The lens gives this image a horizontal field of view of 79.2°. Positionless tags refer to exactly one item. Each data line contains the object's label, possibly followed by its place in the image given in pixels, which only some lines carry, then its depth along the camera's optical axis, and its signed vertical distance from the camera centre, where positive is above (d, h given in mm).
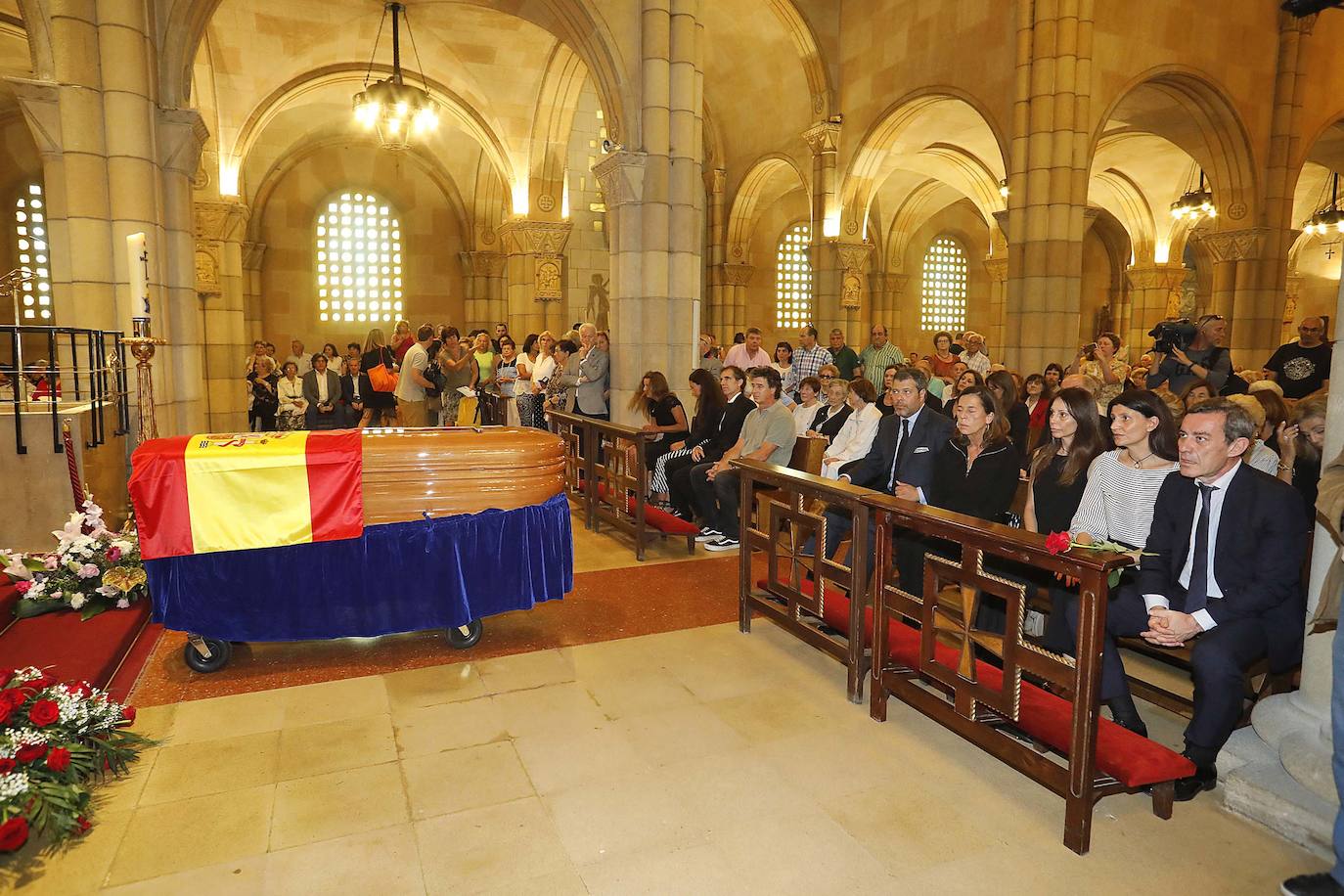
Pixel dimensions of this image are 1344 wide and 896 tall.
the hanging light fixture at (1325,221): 16375 +3061
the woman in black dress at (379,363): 11363 -68
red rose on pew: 2561 -549
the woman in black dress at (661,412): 7172 -415
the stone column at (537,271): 14781 +1713
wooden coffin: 3916 -535
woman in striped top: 3494 -413
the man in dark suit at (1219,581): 2922 -787
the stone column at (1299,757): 2598 -1298
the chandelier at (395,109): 10977 +3465
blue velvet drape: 3785 -1065
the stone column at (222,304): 13500 +982
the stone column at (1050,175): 10680 +2576
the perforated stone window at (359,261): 17859 +2244
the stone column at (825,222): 14133 +2543
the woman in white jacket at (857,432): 6066 -487
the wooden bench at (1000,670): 2582 -1164
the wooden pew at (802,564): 3629 -951
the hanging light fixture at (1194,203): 15522 +3193
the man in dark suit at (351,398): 12953 -577
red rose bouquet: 2566 -1336
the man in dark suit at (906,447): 4590 -461
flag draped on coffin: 3617 -596
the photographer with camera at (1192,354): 6477 +129
